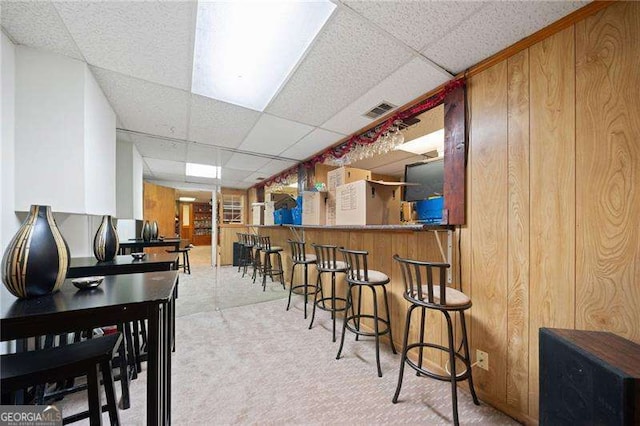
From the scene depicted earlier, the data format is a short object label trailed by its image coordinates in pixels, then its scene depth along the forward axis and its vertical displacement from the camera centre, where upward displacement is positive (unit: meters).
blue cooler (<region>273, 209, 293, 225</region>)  3.76 -0.05
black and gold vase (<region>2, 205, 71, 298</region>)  0.99 -0.20
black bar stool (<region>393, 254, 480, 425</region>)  1.36 -0.55
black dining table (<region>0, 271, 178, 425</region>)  0.86 -0.39
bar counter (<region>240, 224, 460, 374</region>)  1.81 -0.35
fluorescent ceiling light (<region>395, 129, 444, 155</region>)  2.87 +0.94
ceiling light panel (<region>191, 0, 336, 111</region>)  1.24 +1.06
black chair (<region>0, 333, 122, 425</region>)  0.82 -0.57
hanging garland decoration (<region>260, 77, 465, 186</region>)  1.86 +0.93
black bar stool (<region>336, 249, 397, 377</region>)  1.92 -0.57
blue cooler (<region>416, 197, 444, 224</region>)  2.09 +0.05
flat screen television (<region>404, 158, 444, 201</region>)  2.16 +0.34
